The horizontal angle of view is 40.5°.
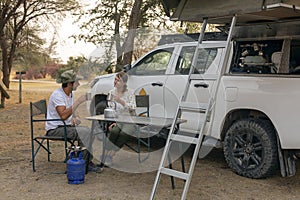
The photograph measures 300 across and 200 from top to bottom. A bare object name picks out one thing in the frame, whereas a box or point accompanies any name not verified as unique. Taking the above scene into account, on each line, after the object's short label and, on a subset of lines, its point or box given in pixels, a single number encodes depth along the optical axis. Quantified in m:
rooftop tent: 4.39
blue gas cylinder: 5.11
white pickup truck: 5.05
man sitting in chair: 5.56
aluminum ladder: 4.34
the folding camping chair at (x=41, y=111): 5.53
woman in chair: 5.77
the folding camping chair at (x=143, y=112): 6.04
